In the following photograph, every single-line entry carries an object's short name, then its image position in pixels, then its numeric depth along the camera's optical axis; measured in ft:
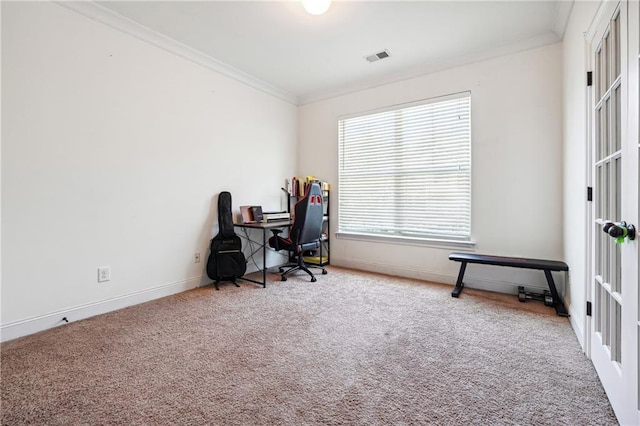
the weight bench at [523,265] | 8.29
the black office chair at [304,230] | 11.26
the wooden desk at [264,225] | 10.66
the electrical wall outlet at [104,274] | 8.07
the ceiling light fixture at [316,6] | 7.21
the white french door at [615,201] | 3.68
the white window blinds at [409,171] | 10.90
